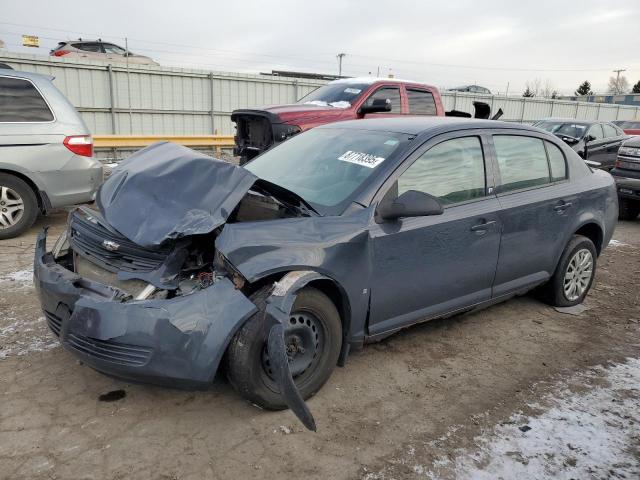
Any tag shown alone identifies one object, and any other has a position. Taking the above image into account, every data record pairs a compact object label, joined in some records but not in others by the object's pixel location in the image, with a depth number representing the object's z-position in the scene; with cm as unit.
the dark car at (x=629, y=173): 850
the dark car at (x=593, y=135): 1179
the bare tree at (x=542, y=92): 7891
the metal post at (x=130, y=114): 1455
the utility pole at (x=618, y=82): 8462
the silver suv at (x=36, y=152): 591
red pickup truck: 777
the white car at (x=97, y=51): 1782
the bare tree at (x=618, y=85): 8839
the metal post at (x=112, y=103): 1411
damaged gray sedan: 256
